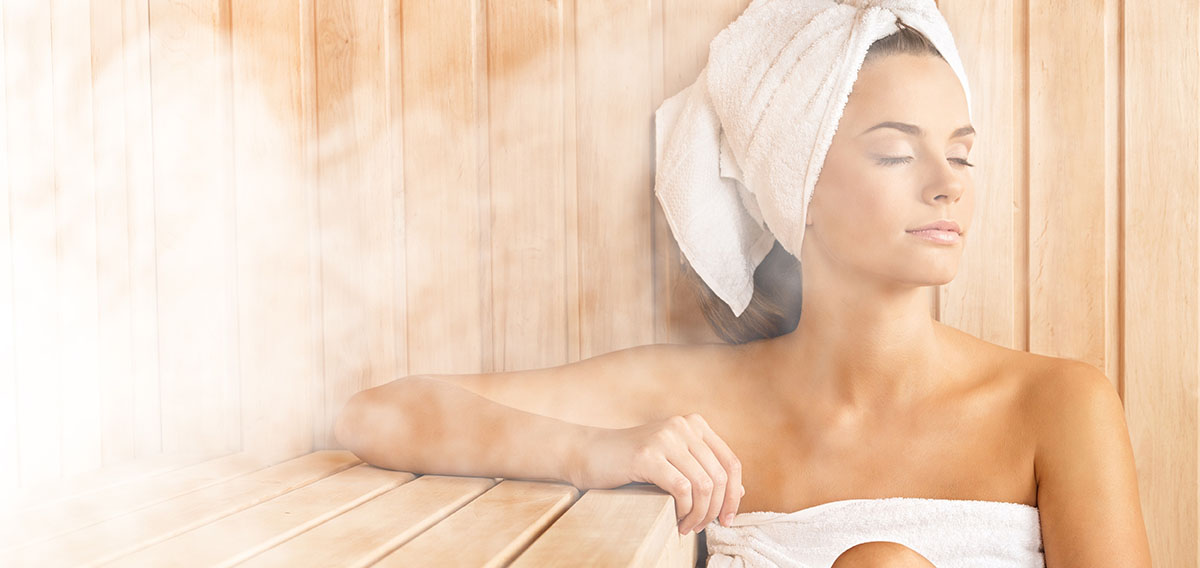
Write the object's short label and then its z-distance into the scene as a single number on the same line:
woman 0.97
